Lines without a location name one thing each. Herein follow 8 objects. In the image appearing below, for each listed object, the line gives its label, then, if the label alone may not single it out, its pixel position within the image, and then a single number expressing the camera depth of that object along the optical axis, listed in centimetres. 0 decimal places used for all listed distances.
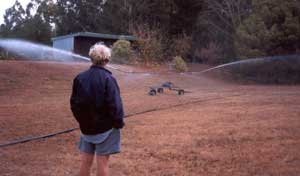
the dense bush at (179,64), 2381
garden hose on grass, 603
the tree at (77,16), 4381
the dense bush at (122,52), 2308
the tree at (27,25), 4353
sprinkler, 1474
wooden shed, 2922
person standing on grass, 349
